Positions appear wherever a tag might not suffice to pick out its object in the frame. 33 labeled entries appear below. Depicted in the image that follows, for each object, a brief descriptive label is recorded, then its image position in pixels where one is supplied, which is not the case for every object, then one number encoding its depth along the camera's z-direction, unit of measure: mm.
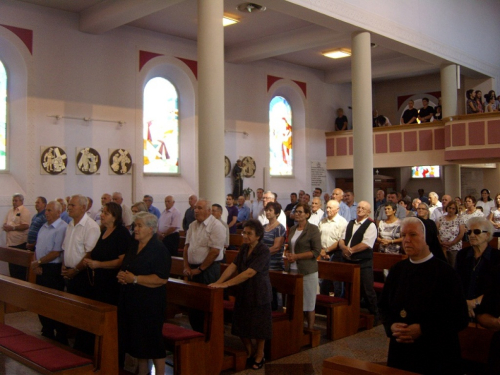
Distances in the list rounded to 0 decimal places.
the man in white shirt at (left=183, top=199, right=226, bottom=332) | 5711
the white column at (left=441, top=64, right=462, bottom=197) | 15414
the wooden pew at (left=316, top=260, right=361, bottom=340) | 6422
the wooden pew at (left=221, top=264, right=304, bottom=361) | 5598
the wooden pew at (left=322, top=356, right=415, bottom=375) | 2988
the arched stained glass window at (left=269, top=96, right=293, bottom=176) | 16859
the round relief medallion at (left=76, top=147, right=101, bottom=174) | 11859
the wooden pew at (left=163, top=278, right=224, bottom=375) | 4781
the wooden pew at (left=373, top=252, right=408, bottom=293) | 7387
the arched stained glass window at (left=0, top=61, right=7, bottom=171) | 11234
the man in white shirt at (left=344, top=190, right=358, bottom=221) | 9723
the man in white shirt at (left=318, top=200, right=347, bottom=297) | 7230
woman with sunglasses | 4516
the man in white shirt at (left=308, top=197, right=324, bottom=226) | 7980
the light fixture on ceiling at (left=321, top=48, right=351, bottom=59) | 15578
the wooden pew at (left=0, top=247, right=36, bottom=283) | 7273
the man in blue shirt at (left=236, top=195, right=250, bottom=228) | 13313
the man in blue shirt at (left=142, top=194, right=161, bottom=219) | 10961
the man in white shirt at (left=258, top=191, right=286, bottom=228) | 7657
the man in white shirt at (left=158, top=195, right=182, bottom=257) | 9719
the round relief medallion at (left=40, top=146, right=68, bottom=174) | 11352
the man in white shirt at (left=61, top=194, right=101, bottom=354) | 5109
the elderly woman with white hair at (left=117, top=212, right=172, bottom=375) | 4301
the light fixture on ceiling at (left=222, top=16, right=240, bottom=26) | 12453
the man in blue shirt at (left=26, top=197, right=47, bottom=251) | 8258
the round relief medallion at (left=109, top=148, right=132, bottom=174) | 12413
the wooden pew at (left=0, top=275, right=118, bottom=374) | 4051
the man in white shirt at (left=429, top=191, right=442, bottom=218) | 10805
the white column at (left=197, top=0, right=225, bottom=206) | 8852
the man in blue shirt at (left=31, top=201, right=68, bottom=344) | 5797
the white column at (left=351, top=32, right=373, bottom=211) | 12023
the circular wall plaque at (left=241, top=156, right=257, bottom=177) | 15359
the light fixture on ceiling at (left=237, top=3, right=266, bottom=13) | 11500
